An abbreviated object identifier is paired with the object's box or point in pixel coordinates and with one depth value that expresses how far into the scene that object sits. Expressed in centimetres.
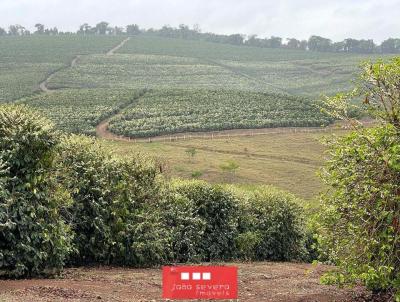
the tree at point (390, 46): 18062
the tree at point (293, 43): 19012
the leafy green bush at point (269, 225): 2416
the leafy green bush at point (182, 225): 2034
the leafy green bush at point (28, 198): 1306
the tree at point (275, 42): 19088
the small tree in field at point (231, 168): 4866
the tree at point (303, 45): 18835
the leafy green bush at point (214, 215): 2178
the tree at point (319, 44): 17950
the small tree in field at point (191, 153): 5358
